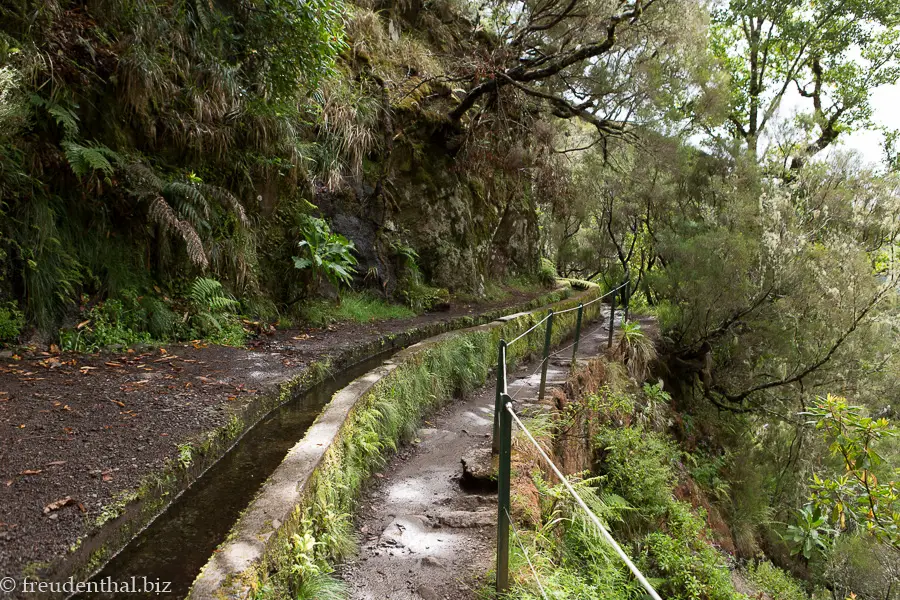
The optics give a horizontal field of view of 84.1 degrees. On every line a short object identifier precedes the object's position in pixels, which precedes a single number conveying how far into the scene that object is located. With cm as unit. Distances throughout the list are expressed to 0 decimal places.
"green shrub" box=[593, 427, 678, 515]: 582
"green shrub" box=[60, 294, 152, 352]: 519
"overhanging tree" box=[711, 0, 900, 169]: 1452
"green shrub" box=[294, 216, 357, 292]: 818
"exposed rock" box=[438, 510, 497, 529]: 357
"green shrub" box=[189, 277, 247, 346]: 641
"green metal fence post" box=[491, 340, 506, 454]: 361
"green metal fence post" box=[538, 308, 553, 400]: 582
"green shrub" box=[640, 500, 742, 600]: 500
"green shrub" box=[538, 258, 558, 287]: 1773
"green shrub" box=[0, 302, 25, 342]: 469
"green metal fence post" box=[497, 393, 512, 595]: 255
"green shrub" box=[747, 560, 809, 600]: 771
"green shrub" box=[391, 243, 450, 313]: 1040
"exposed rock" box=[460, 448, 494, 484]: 410
